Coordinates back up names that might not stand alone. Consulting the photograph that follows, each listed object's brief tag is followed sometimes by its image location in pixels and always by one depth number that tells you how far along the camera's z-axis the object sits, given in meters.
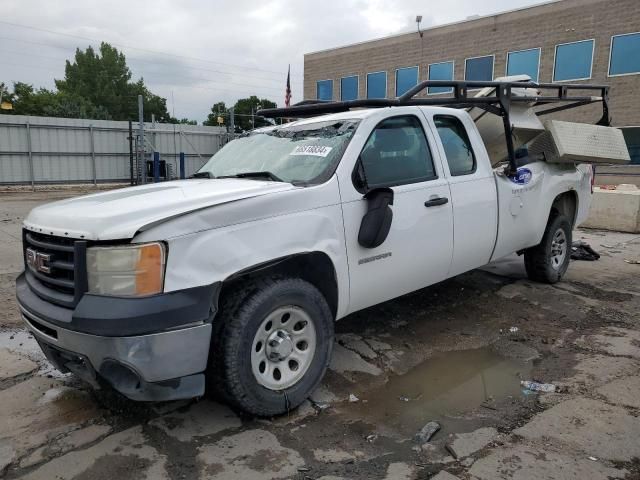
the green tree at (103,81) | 69.75
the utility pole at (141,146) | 18.42
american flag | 17.46
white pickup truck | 2.51
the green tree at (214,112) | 77.31
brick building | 19.84
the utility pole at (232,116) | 19.63
